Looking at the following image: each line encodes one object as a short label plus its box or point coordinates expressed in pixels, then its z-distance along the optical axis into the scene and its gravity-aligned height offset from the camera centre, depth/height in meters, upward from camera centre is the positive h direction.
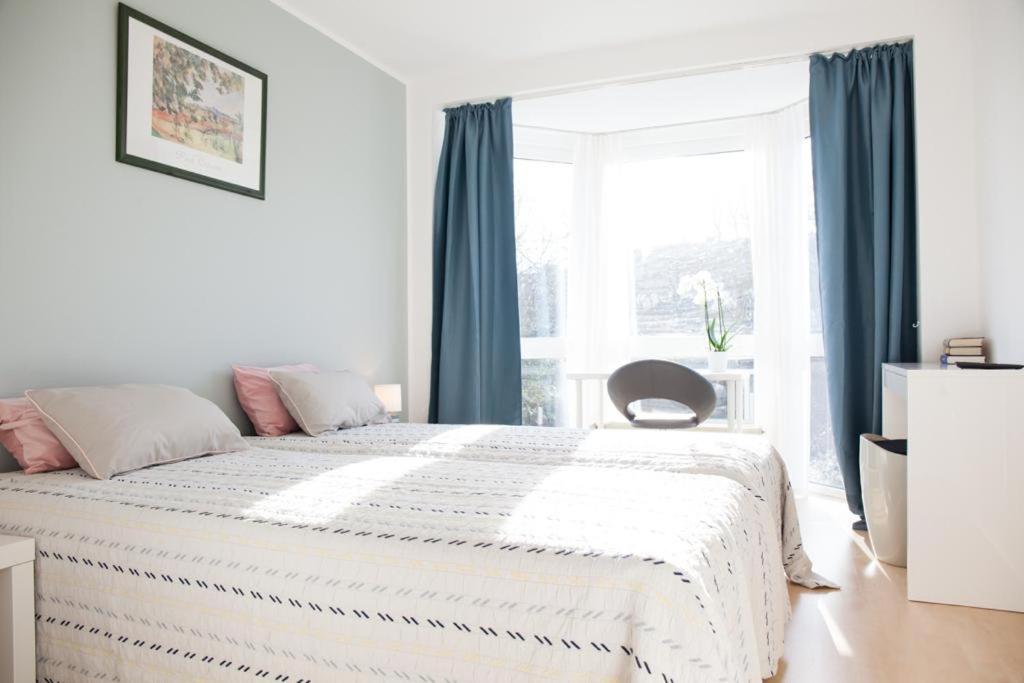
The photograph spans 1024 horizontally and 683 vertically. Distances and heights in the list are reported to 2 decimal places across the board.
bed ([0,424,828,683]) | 1.13 -0.43
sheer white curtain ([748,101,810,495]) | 4.16 +0.35
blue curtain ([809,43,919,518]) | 3.30 +0.59
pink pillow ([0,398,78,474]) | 1.98 -0.27
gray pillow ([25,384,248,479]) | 1.94 -0.24
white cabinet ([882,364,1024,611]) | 2.30 -0.49
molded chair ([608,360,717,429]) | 3.50 -0.23
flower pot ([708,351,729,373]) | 3.88 -0.09
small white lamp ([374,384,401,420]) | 3.73 -0.27
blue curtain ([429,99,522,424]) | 4.15 +0.34
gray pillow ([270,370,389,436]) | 2.79 -0.23
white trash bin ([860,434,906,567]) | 2.75 -0.65
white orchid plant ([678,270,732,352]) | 4.21 +0.26
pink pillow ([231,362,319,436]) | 2.83 -0.24
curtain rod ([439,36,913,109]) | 3.41 +1.50
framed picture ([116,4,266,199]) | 2.50 +0.96
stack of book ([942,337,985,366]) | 2.92 -0.02
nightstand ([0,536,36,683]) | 1.55 -0.62
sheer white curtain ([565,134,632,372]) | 4.68 +0.48
